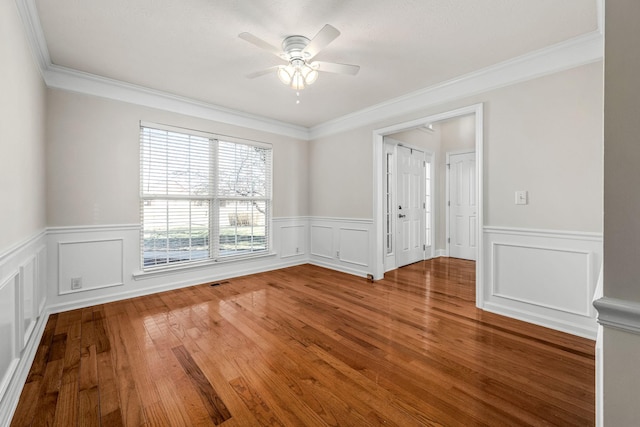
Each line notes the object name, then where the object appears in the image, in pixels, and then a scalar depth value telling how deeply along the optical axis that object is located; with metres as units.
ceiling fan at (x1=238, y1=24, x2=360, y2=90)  2.21
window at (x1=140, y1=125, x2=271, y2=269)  3.58
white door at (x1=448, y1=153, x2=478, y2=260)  5.49
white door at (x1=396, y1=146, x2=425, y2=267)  4.89
